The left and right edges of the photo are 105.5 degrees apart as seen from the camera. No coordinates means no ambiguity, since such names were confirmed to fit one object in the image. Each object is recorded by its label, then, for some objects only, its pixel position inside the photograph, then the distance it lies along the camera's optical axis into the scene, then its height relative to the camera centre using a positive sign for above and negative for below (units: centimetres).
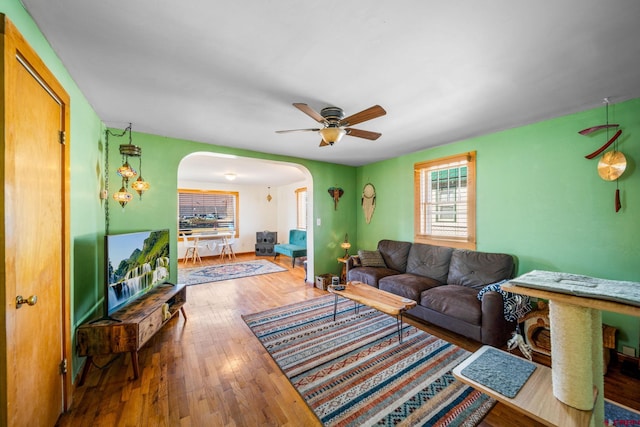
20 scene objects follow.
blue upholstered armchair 633 -87
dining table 696 -71
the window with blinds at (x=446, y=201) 346 +22
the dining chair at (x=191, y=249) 694 -98
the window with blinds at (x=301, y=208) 786 +23
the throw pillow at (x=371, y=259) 420 -76
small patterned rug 521 -134
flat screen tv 212 -51
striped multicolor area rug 170 -137
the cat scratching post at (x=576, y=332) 103 -54
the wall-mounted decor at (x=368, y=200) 497 +31
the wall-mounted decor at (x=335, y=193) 499 +45
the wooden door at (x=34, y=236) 111 -11
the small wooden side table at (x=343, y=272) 467 -113
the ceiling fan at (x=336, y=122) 204 +83
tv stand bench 197 -99
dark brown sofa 246 -91
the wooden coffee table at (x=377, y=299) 251 -96
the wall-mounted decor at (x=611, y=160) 224 +51
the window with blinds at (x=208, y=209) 752 +20
